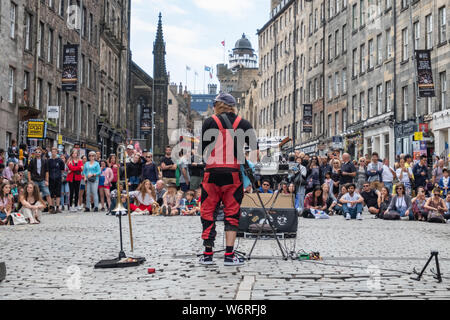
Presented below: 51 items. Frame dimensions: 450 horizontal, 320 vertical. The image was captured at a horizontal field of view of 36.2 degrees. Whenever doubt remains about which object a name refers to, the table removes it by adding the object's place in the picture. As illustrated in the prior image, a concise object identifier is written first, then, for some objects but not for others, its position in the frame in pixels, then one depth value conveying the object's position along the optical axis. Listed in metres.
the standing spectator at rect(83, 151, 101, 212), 19.69
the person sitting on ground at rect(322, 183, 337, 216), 19.97
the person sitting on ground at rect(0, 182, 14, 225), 15.34
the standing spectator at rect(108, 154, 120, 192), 20.80
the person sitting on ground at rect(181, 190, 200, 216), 18.81
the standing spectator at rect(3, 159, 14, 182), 19.59
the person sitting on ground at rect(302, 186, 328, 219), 19.75
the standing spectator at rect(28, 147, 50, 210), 19.02
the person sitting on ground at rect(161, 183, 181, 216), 18.78
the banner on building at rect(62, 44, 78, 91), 33.81
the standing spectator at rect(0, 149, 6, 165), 20.16
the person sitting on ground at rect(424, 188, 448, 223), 17.64
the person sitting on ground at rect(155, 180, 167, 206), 19.80
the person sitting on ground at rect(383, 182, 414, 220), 18.69
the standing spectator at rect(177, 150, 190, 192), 19.59
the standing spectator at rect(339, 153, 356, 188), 20.31
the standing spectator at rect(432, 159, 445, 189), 20.41
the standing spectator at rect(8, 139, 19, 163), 22.50
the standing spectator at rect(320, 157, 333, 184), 20.92
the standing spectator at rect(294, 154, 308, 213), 19.05
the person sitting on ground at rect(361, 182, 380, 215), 20.59
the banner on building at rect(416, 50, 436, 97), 30.16
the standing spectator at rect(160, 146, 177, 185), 20.28
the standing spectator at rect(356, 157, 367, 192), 21.38
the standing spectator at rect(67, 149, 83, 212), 20.25
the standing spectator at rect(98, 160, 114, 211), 20.66
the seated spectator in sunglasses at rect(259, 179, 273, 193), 18.66
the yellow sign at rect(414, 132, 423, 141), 30.12
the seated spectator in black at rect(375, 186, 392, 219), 19.05
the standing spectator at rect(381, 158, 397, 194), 20.77
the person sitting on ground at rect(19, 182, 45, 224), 15.70
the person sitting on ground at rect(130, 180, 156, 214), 18.92
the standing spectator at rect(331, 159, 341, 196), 20.98
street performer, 7.86
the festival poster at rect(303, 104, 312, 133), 56.29
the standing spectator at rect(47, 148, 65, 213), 19.53
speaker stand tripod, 6.47
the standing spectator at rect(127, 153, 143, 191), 19.78
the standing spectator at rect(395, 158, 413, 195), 20.77
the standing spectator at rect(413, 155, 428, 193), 20.48
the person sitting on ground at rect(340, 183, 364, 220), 18.48
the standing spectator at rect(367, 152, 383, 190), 20.70
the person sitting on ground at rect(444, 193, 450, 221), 18.02
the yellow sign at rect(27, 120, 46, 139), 26.54
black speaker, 10.52
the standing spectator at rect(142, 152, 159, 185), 19.80
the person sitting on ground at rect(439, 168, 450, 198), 19.64
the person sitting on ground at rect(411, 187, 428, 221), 18.10
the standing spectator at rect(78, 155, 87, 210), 20.16
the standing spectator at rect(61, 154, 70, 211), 20.91
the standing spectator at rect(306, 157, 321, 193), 19.91
